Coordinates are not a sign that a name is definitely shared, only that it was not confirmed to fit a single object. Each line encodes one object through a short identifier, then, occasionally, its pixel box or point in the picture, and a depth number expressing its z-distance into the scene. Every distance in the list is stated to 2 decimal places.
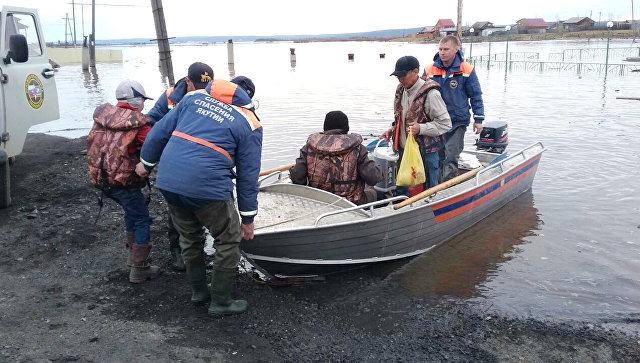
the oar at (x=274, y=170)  6.85
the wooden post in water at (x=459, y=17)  18.80
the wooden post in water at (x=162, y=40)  9.56
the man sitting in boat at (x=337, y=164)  5.73
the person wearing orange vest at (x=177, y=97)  5.16
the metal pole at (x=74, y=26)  61.41
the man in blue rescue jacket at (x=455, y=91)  7.21
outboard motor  9.49
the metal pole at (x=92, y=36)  34.16
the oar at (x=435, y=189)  5.91
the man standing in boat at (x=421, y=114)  6.48
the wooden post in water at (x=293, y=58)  48.87
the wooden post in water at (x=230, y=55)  41.09
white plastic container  7.26
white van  7.00
